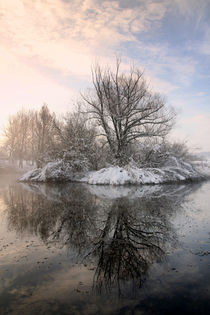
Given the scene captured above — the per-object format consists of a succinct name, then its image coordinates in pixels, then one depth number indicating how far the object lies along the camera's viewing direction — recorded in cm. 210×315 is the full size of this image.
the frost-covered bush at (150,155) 2358
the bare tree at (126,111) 2247
